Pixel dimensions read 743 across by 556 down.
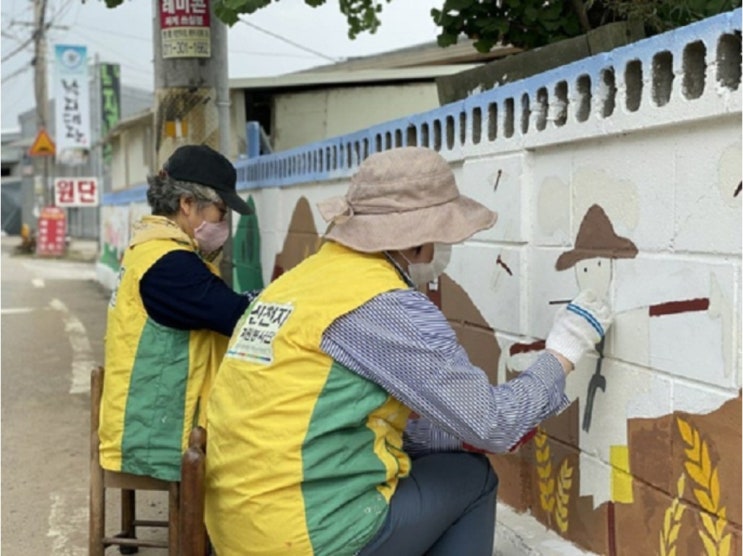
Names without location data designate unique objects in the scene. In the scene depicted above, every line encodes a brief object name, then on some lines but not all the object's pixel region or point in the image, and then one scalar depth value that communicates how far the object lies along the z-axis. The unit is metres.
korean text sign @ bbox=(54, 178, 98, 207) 27.05
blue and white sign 25.92
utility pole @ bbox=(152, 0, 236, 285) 6.35
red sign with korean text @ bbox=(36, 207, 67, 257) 29.73
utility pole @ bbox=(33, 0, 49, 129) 32.09
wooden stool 3.74
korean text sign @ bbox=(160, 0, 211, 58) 6.32
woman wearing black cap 3.46
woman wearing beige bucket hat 2.47
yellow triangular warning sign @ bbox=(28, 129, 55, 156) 26.84
